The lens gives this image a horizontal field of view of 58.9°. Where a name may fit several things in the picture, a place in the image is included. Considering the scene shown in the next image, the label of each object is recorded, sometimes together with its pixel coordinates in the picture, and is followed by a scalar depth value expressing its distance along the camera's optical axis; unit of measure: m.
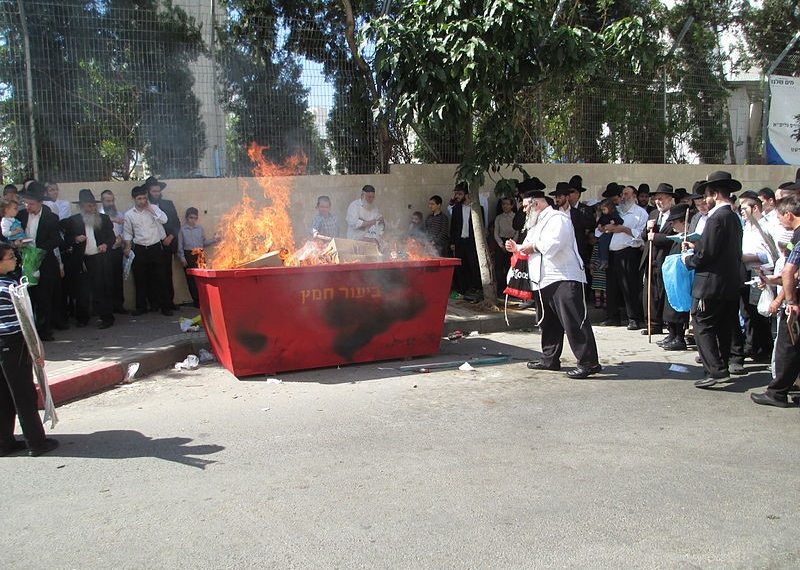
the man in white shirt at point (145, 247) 9.97
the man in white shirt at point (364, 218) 11.04
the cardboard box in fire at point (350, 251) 7.59
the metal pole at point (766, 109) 14.80
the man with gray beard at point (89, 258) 9.33
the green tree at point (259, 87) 11.16
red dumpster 6.96
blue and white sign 15.41
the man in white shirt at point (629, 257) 9.79
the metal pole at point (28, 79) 9.80
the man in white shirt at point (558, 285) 7.02
